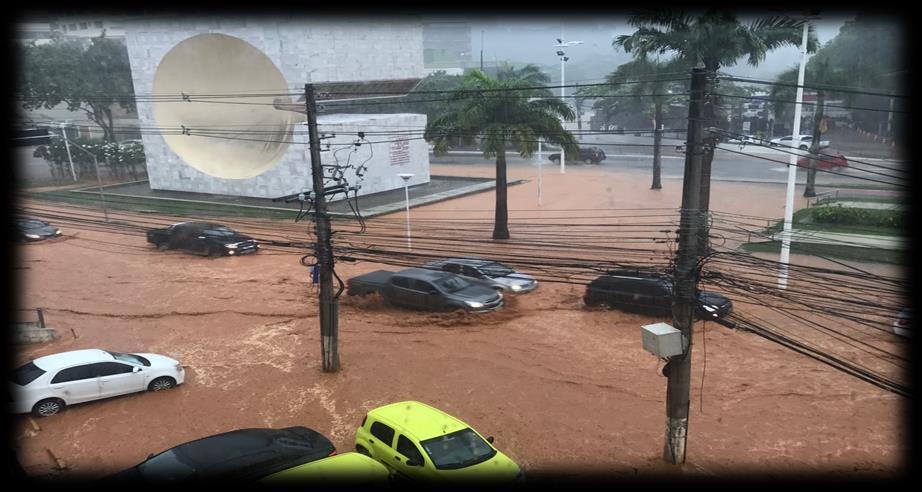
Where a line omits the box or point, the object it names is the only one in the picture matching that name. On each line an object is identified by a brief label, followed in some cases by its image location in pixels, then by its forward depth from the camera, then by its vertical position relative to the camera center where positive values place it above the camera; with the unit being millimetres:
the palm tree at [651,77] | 23234 +1529
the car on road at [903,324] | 13041 -4603
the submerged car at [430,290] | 16984 -4732
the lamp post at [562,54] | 39062 +3598
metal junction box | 9156 -3244
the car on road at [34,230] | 26484 -4330
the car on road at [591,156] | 47719 -3255
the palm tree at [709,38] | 18172 +2065
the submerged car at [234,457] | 8000 -4415
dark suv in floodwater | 16094 -4702
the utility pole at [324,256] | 12805 -2747
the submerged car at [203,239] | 24000 -4435
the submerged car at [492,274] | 18781 -4663
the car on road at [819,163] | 36322 -3247
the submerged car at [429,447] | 8547 -4570
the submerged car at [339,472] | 7582 -4241
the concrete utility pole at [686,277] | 8930 -2389
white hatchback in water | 11500 -4700
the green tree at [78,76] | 43500 +3326
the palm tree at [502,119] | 22734 -191
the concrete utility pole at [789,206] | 17272 -2750
